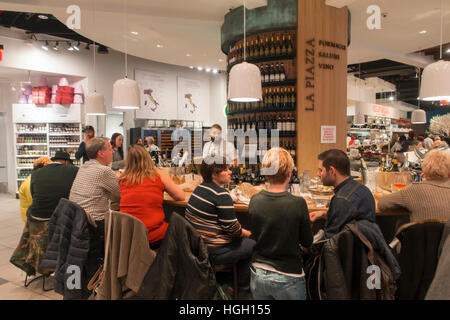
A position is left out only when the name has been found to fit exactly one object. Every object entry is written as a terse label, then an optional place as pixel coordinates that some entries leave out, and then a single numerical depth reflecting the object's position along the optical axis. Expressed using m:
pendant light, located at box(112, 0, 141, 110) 3.85
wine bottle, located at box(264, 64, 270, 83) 5.05
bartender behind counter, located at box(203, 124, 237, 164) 5.18
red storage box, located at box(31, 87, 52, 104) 7.87
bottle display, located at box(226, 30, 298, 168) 4.93
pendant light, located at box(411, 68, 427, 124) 11.58
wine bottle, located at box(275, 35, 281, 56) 4.93
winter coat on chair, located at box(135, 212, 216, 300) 2.02
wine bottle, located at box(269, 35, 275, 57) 4.99
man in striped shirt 2.15
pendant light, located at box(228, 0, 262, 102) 2.97
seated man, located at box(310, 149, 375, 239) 1.95
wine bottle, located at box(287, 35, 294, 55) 4.87
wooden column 4.82
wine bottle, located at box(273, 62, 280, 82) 4.98
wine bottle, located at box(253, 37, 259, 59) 5.11
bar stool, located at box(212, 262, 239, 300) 2.35
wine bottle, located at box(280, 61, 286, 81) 4.96
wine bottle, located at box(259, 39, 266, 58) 5.06
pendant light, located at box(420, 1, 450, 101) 3.03
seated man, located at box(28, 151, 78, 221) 3.09
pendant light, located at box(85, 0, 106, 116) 4.69
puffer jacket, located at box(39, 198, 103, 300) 2.56
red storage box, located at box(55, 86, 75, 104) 7.86
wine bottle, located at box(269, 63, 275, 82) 5.02
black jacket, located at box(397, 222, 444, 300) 1.89
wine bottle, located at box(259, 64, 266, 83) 5.08
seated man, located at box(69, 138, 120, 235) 2.80
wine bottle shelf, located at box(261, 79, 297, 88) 4.93
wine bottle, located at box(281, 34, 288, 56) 4.91
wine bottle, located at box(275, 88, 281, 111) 5.07
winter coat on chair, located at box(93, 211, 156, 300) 2.30
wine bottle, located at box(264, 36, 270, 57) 5.03
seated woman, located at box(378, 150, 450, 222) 2.10
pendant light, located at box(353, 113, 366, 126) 11.78
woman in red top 2.47
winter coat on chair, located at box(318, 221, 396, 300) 1.77
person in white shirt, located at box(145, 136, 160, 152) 6.07
